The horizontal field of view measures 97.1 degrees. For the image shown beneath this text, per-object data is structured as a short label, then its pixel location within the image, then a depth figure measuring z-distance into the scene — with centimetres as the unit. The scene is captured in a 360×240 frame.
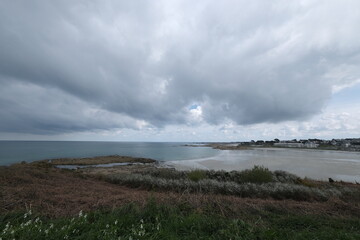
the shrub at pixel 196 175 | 1402
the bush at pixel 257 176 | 1366
